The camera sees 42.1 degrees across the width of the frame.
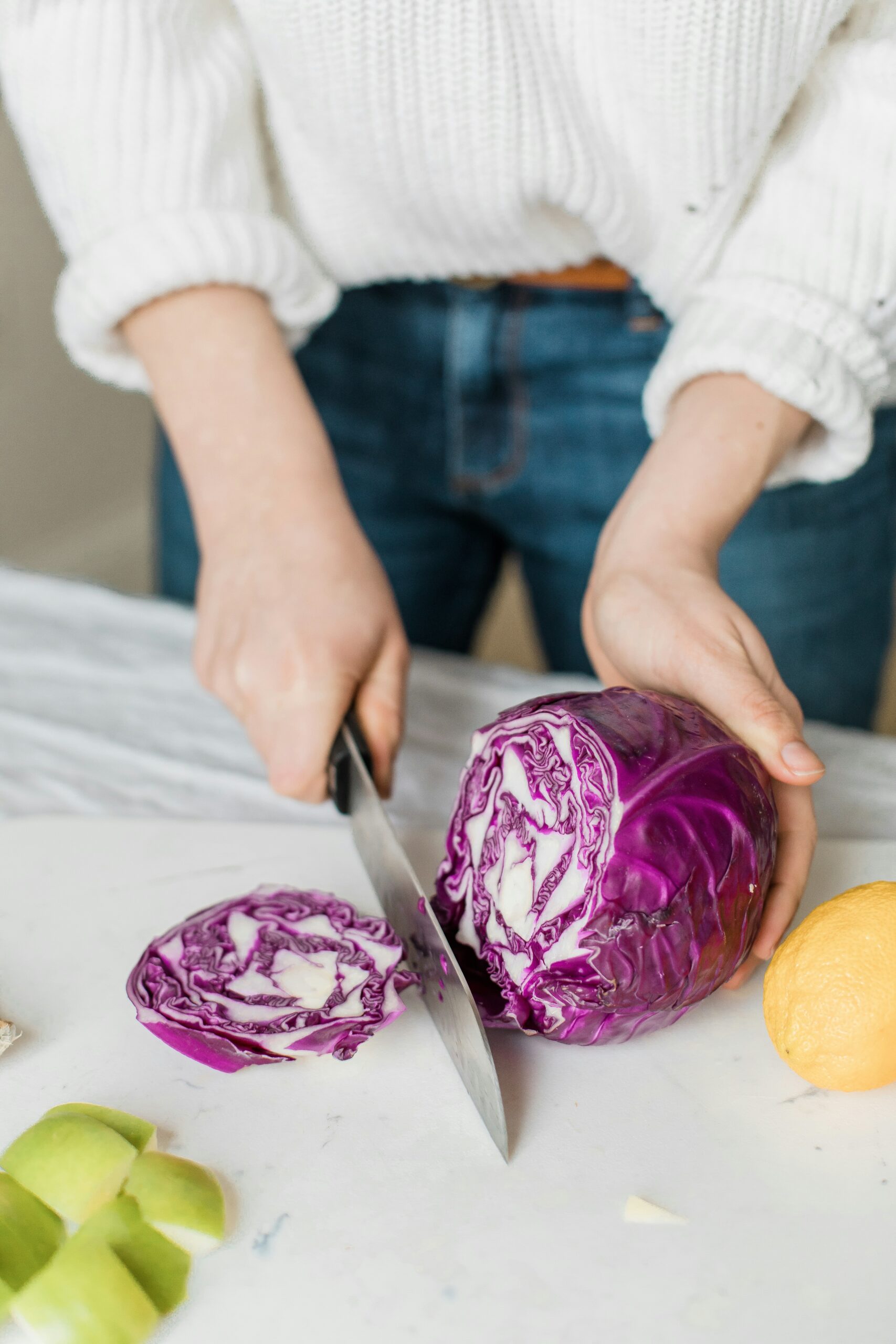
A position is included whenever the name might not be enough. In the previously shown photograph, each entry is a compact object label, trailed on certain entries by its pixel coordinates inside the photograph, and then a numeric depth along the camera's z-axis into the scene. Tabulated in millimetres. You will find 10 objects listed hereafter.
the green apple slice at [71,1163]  648
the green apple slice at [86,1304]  592
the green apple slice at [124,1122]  700
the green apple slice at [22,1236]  617
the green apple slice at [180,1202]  644
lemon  686
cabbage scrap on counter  743
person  901
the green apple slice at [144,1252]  625
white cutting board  620
